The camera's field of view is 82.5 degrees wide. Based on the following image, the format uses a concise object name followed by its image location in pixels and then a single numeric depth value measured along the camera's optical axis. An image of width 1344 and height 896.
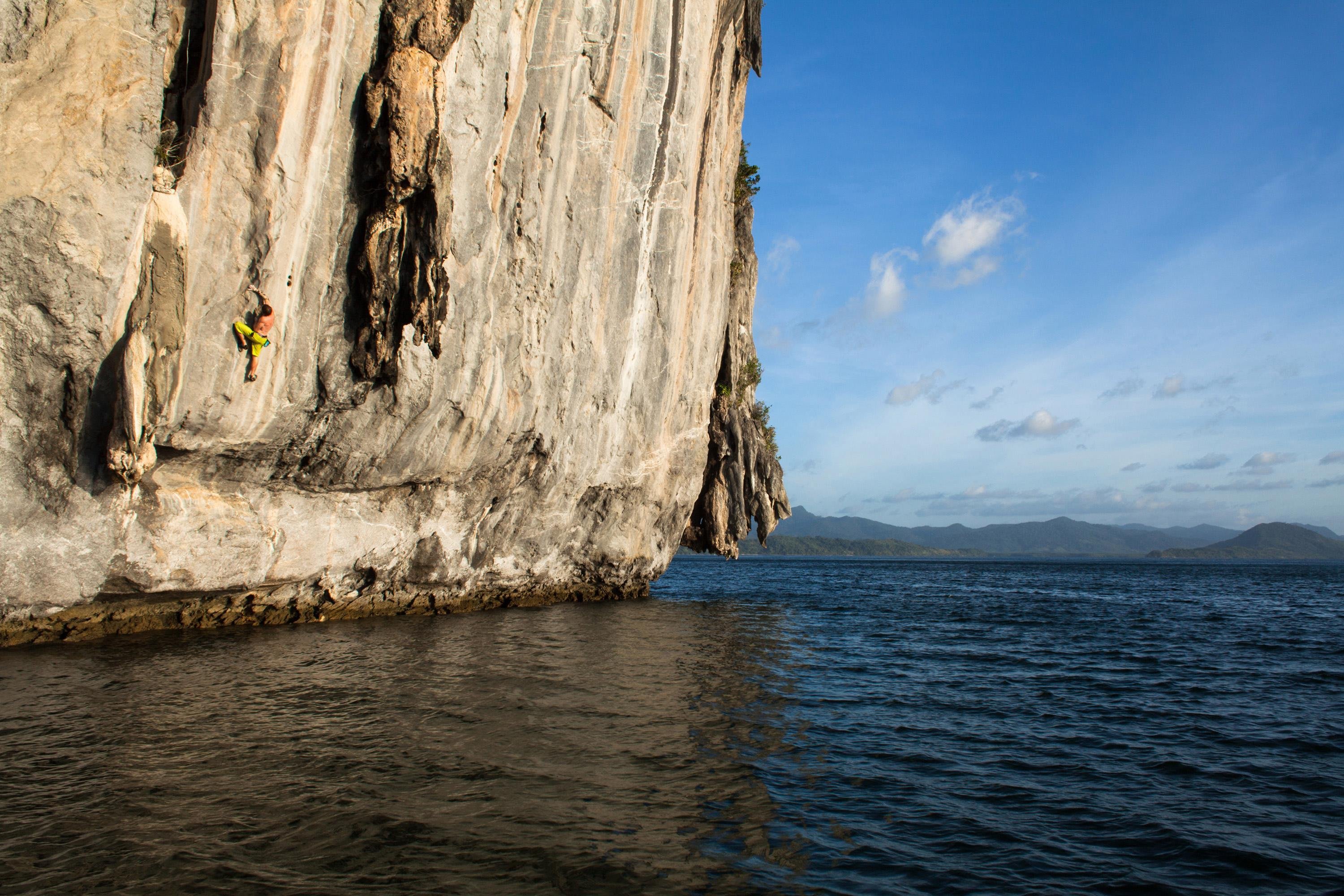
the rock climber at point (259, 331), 15.12
